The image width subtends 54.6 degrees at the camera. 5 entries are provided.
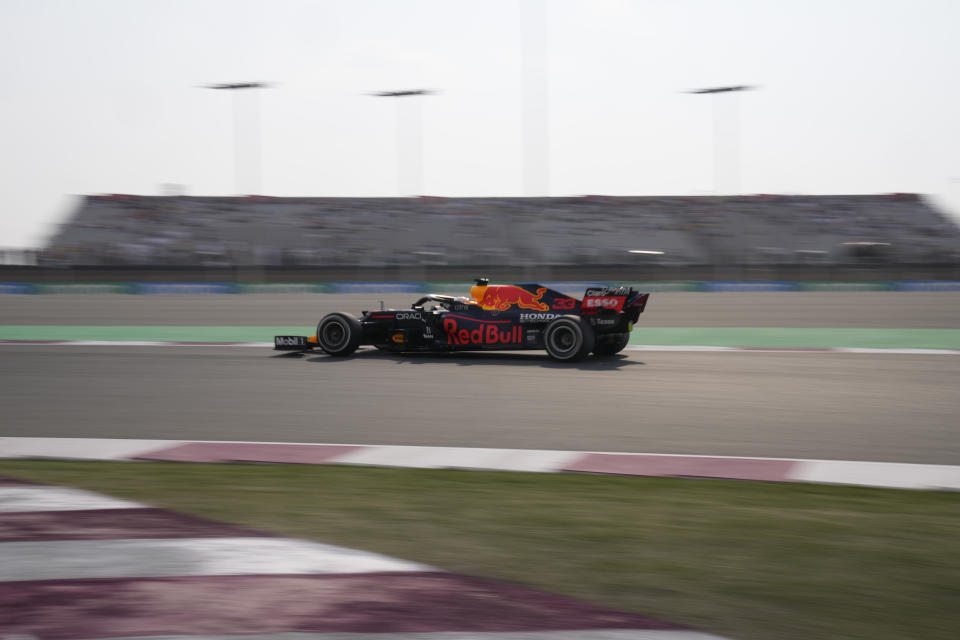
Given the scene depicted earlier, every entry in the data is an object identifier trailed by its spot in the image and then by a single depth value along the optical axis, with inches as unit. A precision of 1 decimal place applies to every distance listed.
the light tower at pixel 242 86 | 1754.4
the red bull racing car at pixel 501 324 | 489.4
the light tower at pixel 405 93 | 1722.4
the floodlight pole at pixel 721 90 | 1685.5
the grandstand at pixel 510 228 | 1836.9
